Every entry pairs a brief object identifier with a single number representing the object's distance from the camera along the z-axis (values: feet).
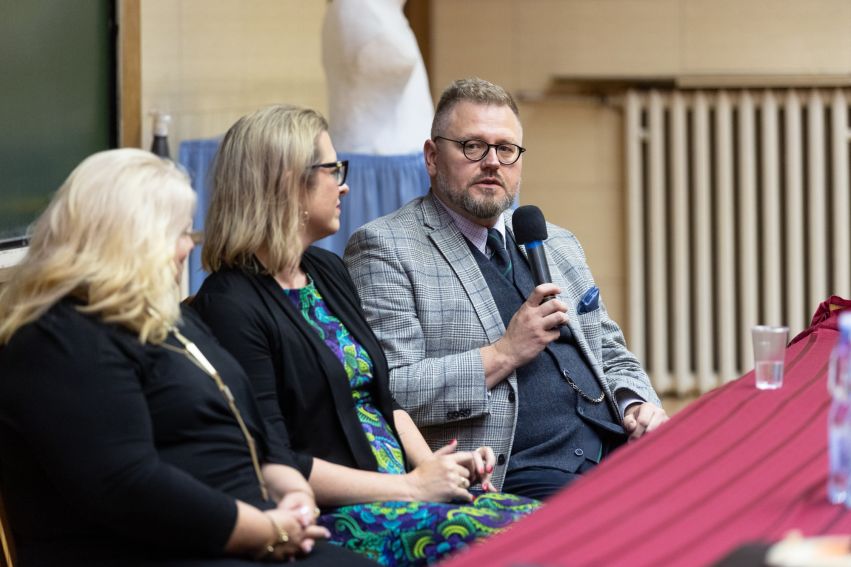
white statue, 26.80
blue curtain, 26.93
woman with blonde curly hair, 11.17
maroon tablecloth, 8.97
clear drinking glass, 14.39
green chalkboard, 19.69
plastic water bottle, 10.18
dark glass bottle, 26.01
